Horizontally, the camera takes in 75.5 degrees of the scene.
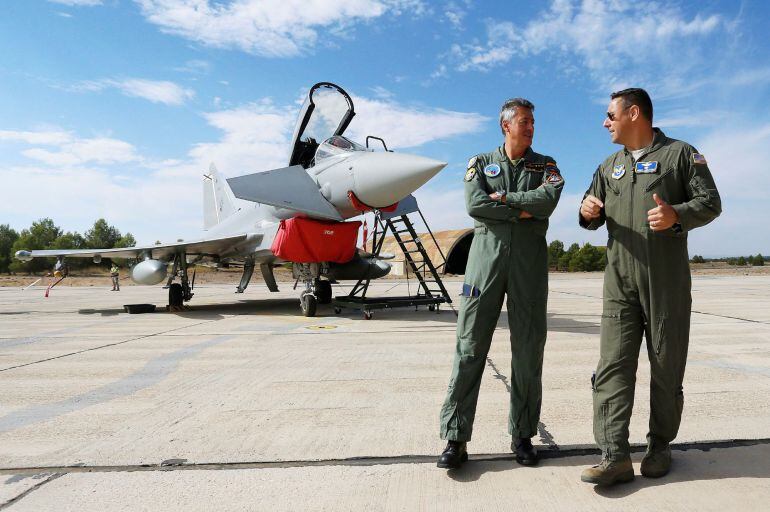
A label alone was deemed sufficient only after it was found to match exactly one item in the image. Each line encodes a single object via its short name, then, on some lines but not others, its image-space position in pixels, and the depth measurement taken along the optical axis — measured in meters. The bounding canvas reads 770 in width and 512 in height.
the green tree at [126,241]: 78.69
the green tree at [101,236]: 77.46
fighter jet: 9.31
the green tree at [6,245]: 60.88
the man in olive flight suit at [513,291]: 2.82
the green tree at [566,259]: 60.22
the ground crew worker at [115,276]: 28.84
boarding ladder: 10.64
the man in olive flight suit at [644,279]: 2.50
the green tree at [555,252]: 60.84
